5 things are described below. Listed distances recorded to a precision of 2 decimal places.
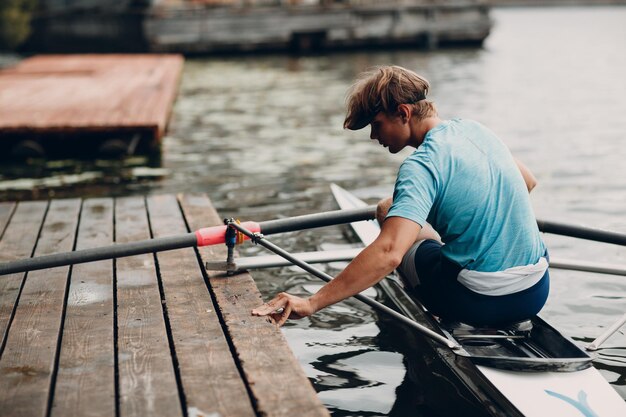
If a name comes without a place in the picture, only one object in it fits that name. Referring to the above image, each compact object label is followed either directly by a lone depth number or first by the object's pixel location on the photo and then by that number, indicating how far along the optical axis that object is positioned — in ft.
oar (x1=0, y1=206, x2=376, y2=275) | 15.39
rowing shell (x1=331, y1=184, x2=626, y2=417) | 12.26
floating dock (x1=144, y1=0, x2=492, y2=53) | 93.91
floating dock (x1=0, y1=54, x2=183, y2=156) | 34.76
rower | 12.10
